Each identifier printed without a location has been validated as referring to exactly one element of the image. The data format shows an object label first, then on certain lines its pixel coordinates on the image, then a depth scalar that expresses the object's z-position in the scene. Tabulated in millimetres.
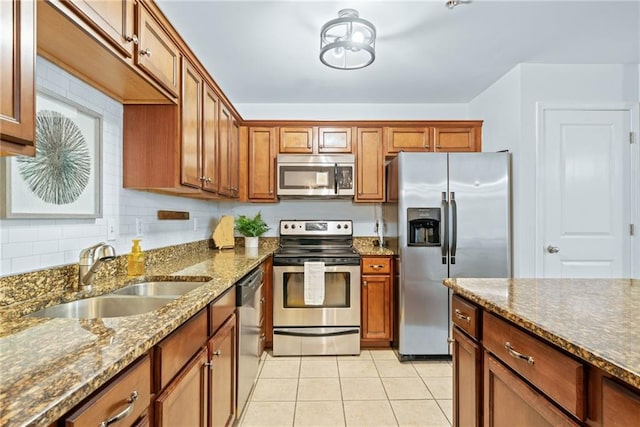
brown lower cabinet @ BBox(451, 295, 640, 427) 772
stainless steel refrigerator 2842
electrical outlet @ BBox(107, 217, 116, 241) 1772
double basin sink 1286
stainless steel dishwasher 1946
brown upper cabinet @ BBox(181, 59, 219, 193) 1955
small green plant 3400
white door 2736
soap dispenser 1850
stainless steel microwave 3330
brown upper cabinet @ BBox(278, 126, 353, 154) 3447
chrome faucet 1450
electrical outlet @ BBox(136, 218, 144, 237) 2062
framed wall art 1236
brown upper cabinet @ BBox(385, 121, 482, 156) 3432
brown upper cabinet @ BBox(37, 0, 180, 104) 1092
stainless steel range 2973
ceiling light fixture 1915
